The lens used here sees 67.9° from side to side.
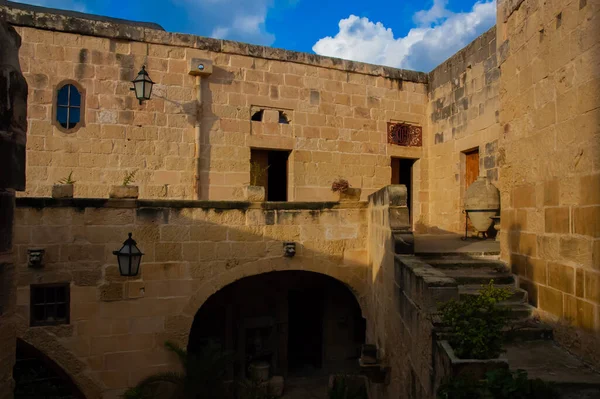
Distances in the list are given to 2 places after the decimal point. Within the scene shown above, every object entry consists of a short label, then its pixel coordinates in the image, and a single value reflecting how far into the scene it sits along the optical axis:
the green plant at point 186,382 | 6.37
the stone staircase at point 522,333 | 3.14
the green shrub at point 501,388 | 2.58
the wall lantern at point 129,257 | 5.98
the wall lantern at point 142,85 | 7.65
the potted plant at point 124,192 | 6.32
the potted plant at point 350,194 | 7.18
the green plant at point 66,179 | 7.42
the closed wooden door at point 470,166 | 9.05
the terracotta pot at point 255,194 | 6.83
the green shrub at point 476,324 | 2.92
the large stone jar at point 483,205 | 7.06
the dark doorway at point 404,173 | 10.62
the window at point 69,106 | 7.67
